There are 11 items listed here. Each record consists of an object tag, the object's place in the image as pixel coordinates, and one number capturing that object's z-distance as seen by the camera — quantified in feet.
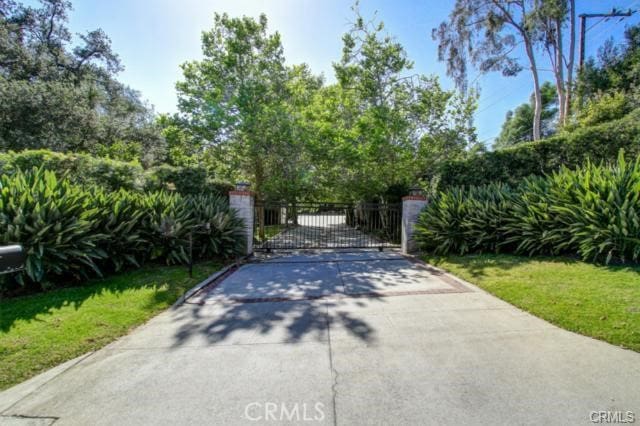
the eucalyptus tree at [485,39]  44.91
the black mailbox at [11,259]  5.46
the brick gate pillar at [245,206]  23.43
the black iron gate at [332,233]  27.27
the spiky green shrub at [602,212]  14.26
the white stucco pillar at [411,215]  25.35
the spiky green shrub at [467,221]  20.44
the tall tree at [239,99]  30.12
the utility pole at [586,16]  44.09
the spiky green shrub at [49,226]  12.75
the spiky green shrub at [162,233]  18.26
